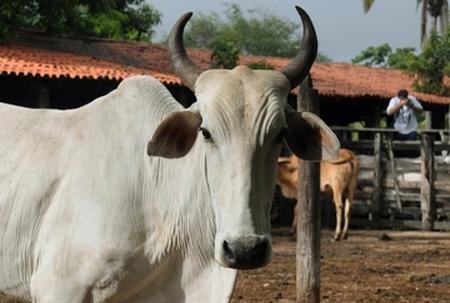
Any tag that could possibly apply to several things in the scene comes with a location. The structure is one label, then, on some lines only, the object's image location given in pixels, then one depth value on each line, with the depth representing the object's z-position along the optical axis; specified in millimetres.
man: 14867
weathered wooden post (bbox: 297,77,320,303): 6770
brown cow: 13422
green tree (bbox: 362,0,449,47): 30781
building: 13820
